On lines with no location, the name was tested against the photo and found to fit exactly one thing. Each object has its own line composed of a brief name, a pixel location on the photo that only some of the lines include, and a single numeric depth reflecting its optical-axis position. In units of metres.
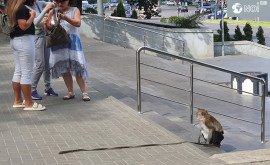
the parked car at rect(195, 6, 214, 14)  74.91
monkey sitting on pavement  8.40
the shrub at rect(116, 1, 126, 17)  28.24
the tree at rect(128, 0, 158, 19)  27.06
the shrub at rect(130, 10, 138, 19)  29.92
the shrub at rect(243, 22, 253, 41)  28.15
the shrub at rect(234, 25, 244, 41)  27.02
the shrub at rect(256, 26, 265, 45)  28.45
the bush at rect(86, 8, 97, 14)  27.56
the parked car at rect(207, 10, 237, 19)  63.94
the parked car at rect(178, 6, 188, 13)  68.22
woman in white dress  9.23
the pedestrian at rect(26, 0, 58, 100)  9.60
